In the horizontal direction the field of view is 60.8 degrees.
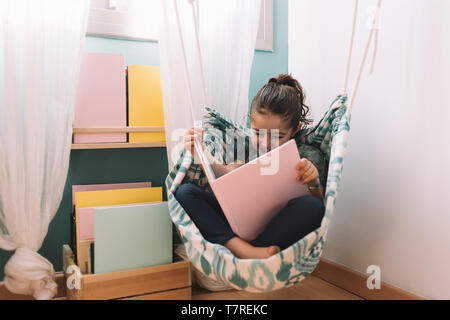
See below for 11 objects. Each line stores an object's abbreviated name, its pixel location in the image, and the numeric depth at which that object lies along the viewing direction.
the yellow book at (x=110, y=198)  1.05
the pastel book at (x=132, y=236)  0.99
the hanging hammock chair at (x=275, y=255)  0.77
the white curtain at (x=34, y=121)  0.99
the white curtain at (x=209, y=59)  1.15
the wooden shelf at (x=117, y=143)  1.09
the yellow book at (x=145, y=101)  1.17
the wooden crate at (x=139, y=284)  0.98
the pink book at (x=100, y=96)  1.11
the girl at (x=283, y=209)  0.83
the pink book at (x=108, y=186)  1.18
